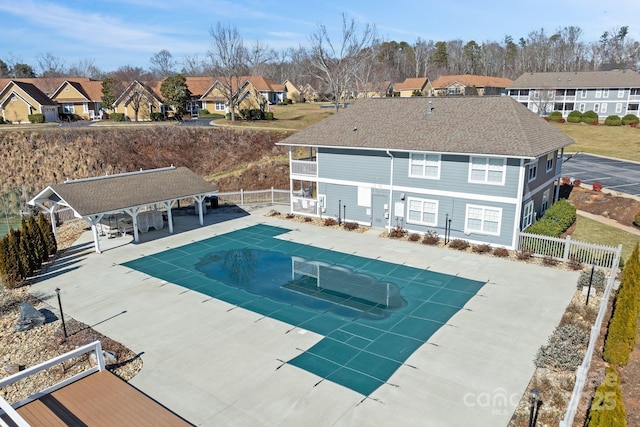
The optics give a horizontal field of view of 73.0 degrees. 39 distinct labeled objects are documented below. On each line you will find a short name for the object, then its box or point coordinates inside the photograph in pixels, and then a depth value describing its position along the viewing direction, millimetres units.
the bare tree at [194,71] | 123400
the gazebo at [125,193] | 22641
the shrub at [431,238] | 23875
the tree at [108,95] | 60781
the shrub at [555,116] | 64500
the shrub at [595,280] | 17672
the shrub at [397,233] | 25125
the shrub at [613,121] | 59812
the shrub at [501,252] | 21781
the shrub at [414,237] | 24406
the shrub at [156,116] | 58497
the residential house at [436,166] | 22406
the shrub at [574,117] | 63031
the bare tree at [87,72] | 135500
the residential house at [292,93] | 98750
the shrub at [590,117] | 61938
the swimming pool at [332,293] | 13508
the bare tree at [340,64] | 61544
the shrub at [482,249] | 22422
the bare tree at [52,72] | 105581
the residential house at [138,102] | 59256
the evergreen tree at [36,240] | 21033
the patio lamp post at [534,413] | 9049
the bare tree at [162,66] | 115188
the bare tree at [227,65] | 60438
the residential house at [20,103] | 57000
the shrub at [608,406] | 8094
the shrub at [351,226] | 26812
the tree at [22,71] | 98750
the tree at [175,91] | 58938
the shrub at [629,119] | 59669
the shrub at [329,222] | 27641
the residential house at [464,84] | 92125
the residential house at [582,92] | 65438
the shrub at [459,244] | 22967
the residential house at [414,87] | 95625
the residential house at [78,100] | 64062
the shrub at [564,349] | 12672
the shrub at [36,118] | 56875
